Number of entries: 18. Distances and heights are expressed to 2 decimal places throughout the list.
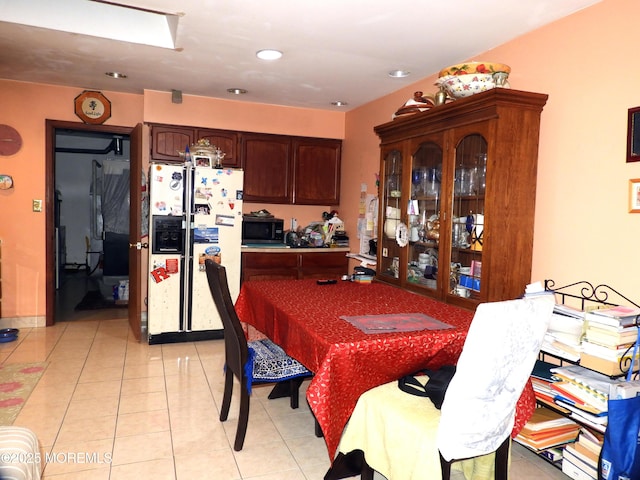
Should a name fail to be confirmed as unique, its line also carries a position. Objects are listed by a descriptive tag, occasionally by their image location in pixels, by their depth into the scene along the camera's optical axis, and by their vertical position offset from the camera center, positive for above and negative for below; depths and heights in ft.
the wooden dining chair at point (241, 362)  7.80 -2.75
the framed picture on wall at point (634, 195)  7.18 +0.43
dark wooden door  14.23 -0.64
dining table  6.04 -1.82
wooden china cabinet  8.50 +0.45
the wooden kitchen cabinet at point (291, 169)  16.16 +1.61
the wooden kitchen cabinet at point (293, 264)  15.24 -1.73
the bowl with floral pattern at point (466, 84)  8.79 +2.63
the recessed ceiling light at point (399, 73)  12.00 +3.78
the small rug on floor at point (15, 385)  9.14 -4.06
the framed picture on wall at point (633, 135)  7.18 +1.37
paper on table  6.73 -1.65
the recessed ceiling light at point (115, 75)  13.17 +3.89
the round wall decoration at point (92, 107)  15.19 +3.37
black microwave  15.87 -0.60
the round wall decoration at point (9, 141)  14.61 +2.09
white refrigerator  13.83 -0.94
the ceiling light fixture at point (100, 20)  9.66 +4.12
